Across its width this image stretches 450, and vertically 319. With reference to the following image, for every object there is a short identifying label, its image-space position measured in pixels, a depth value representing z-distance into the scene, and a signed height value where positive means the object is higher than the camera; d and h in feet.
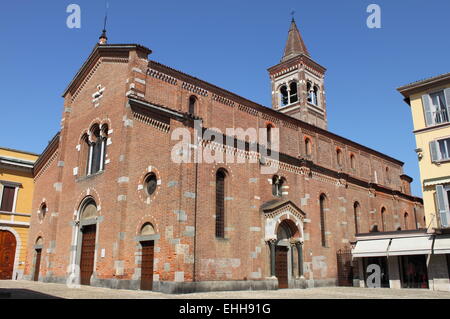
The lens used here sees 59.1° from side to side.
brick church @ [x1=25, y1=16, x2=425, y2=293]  62.08 +13.06
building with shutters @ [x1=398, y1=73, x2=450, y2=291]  71.36 +18.88
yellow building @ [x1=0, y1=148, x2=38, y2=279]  90.07 +13.12
